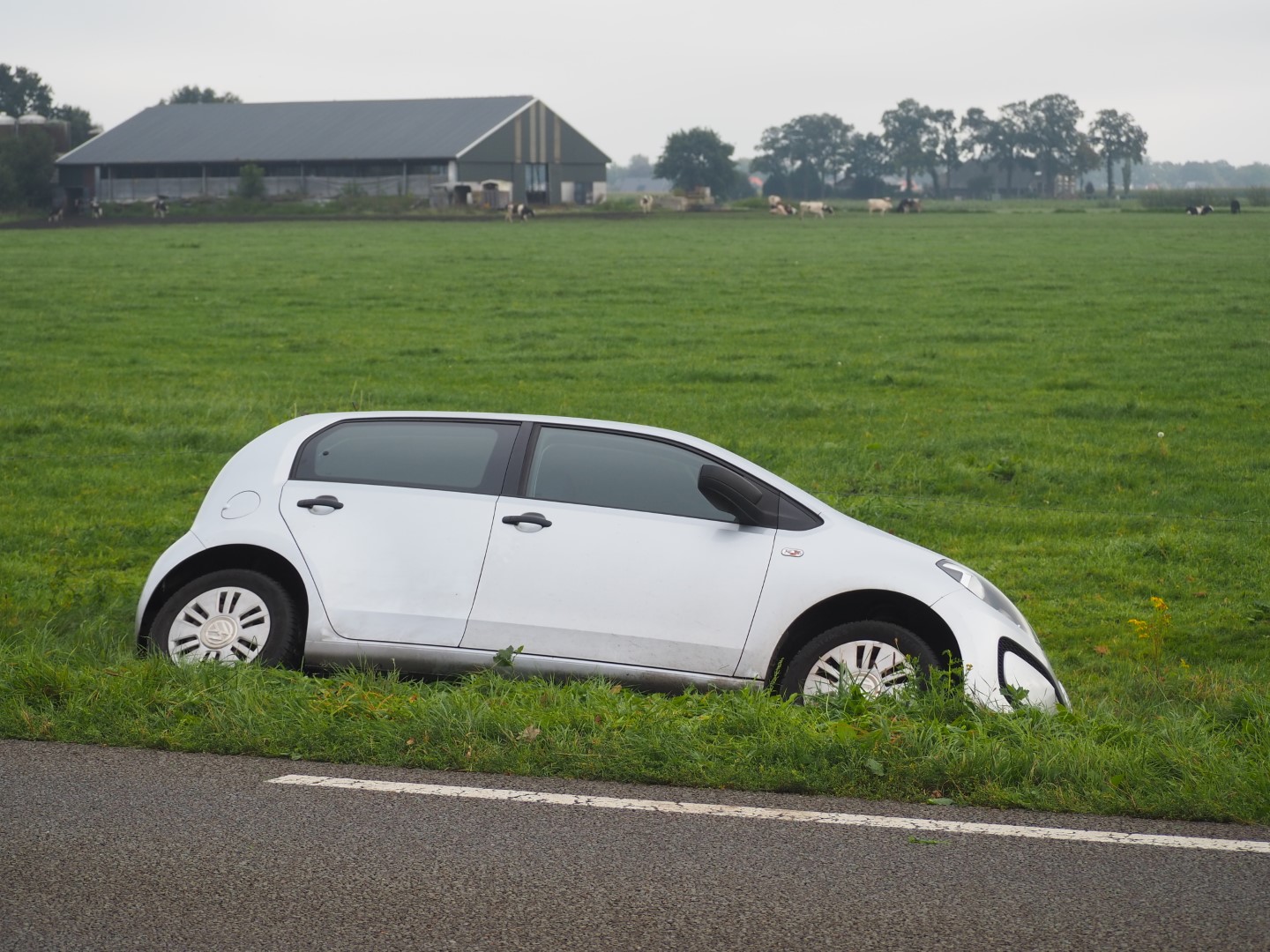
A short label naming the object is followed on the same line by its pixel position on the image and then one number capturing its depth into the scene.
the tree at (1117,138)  181.88
